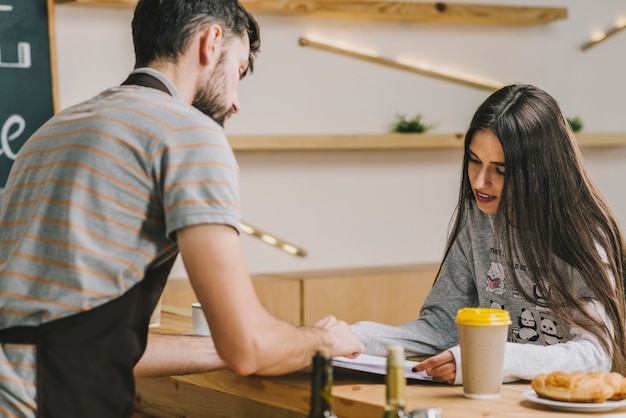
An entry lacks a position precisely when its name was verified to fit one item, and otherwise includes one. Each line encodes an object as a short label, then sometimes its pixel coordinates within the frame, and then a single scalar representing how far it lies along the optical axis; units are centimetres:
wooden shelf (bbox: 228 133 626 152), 514
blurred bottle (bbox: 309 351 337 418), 194
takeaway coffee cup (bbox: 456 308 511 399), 242
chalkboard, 466
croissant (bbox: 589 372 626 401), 235
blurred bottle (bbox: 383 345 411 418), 192
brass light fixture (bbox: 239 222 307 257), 524
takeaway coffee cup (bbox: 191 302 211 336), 292
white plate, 232
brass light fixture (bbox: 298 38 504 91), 541
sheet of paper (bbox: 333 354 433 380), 256
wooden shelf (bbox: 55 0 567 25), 512
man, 223
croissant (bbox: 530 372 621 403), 233
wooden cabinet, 501
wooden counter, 237
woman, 274
